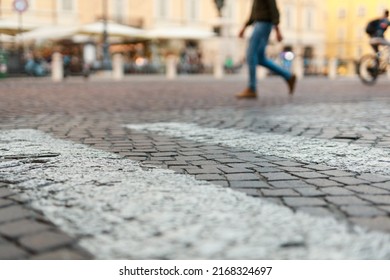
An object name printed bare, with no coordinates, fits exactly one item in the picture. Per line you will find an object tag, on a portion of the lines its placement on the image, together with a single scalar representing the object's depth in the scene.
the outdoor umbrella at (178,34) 30.64
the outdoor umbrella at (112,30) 26.42
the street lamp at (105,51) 25.95
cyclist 11.79
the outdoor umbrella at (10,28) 23.34
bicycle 12.66
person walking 8.62
